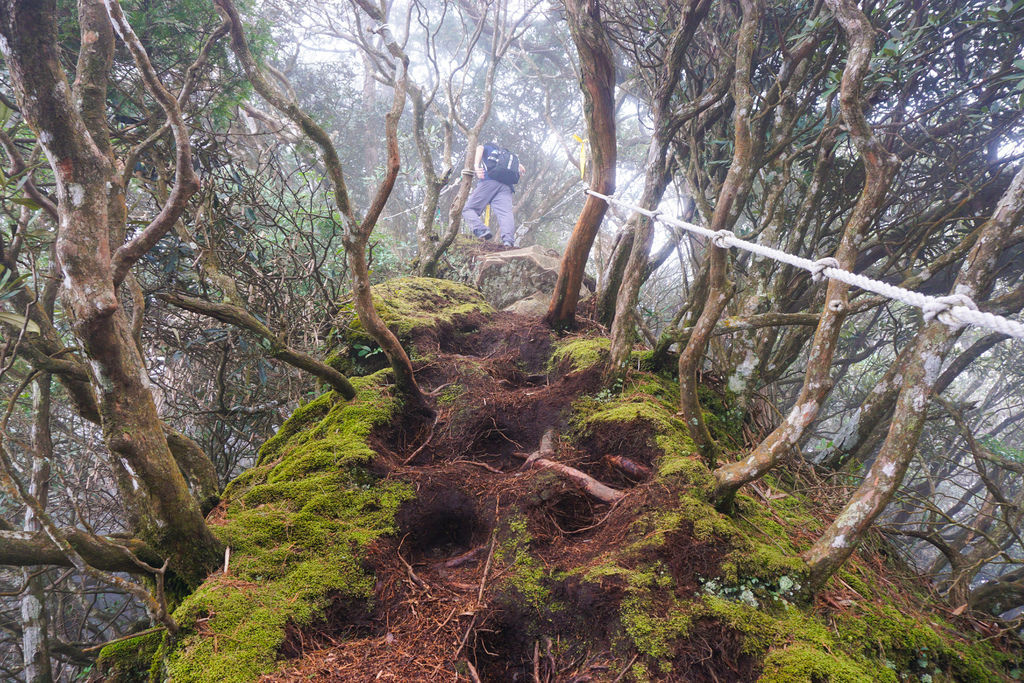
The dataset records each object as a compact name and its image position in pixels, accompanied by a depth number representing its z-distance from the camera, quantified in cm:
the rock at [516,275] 734
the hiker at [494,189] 823
